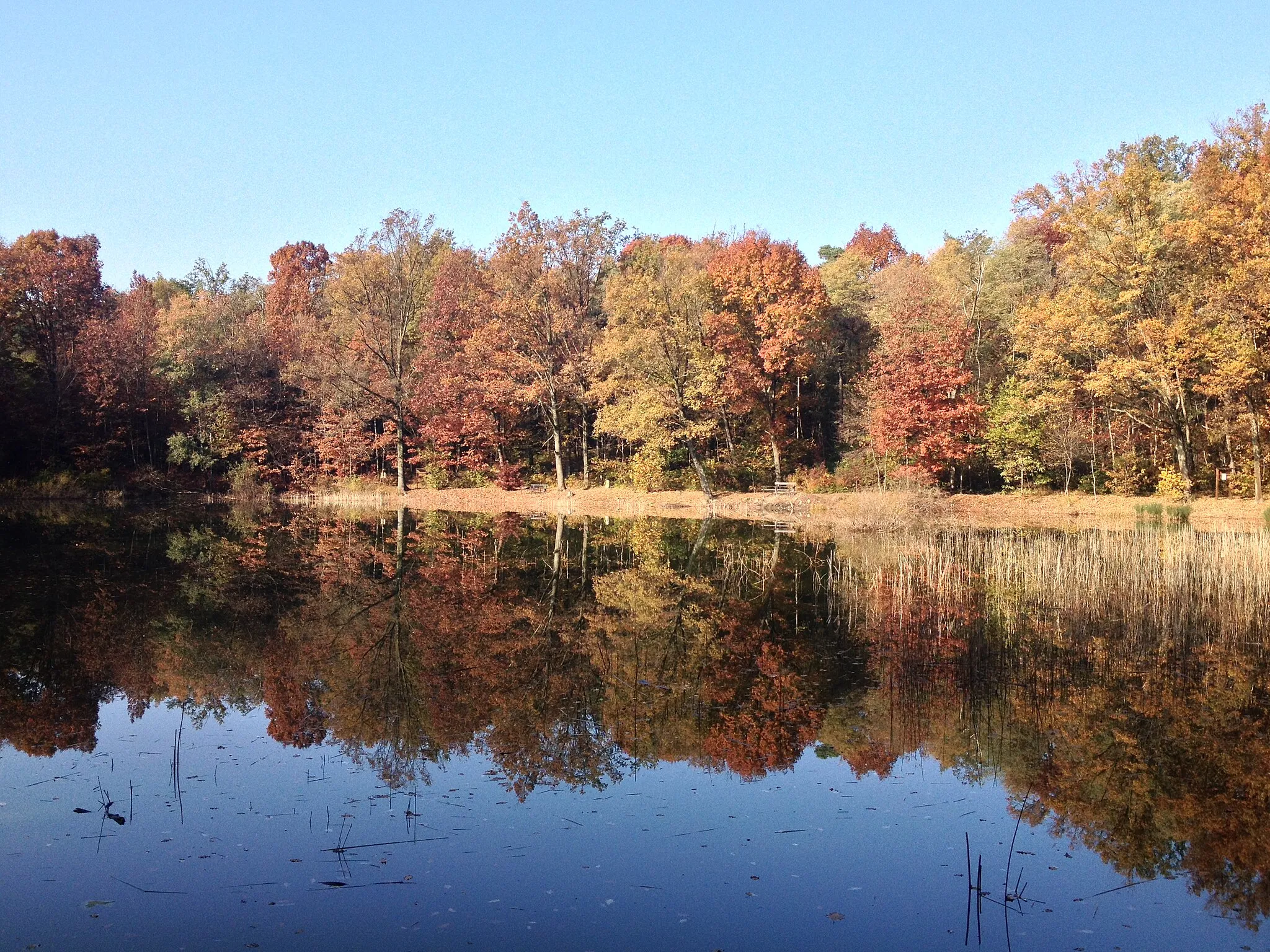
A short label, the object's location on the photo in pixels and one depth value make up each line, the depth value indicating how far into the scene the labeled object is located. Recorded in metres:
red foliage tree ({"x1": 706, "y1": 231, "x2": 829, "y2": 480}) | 41.16
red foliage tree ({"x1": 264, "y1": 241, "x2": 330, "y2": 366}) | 52.00
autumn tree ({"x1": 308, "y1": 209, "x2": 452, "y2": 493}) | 46.09
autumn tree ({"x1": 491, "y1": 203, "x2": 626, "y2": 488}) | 42.88
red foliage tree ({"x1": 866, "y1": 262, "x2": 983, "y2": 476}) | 37.44
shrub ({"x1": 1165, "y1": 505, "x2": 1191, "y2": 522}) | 31.17
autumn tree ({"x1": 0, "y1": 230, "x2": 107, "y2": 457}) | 45.09
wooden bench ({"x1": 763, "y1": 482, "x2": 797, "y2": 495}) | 38.84
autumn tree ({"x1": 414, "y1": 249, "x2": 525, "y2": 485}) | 44.91
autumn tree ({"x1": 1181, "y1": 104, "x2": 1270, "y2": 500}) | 31.58
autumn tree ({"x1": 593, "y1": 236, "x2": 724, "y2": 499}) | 39.22
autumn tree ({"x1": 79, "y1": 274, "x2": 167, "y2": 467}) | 45.41
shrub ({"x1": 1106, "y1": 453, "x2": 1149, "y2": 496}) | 36.22
